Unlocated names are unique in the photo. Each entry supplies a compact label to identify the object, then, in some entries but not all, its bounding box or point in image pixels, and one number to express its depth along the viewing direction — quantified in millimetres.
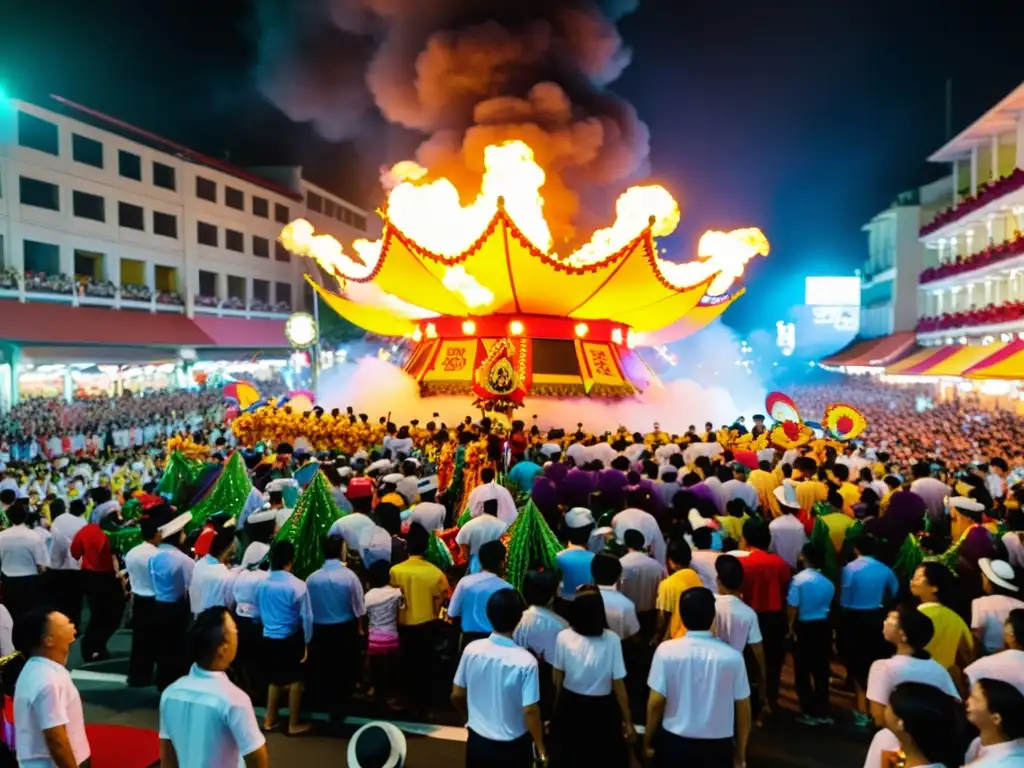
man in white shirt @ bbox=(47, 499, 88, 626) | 7348
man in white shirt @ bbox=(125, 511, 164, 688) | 6141
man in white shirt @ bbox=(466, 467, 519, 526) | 7421
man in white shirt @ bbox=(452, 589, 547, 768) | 3676
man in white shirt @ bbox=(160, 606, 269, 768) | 3160
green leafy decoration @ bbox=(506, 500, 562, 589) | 5984
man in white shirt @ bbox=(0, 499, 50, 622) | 6805
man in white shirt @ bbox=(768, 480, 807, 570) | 6473
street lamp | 21328
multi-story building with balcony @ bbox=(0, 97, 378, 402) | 24078
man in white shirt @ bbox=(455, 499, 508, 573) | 6496
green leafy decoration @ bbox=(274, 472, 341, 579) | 6495
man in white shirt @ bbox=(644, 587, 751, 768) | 3635
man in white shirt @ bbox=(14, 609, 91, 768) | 3398
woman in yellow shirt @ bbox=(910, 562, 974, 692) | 4461
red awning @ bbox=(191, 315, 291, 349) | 32469
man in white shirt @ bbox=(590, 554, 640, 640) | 4652
